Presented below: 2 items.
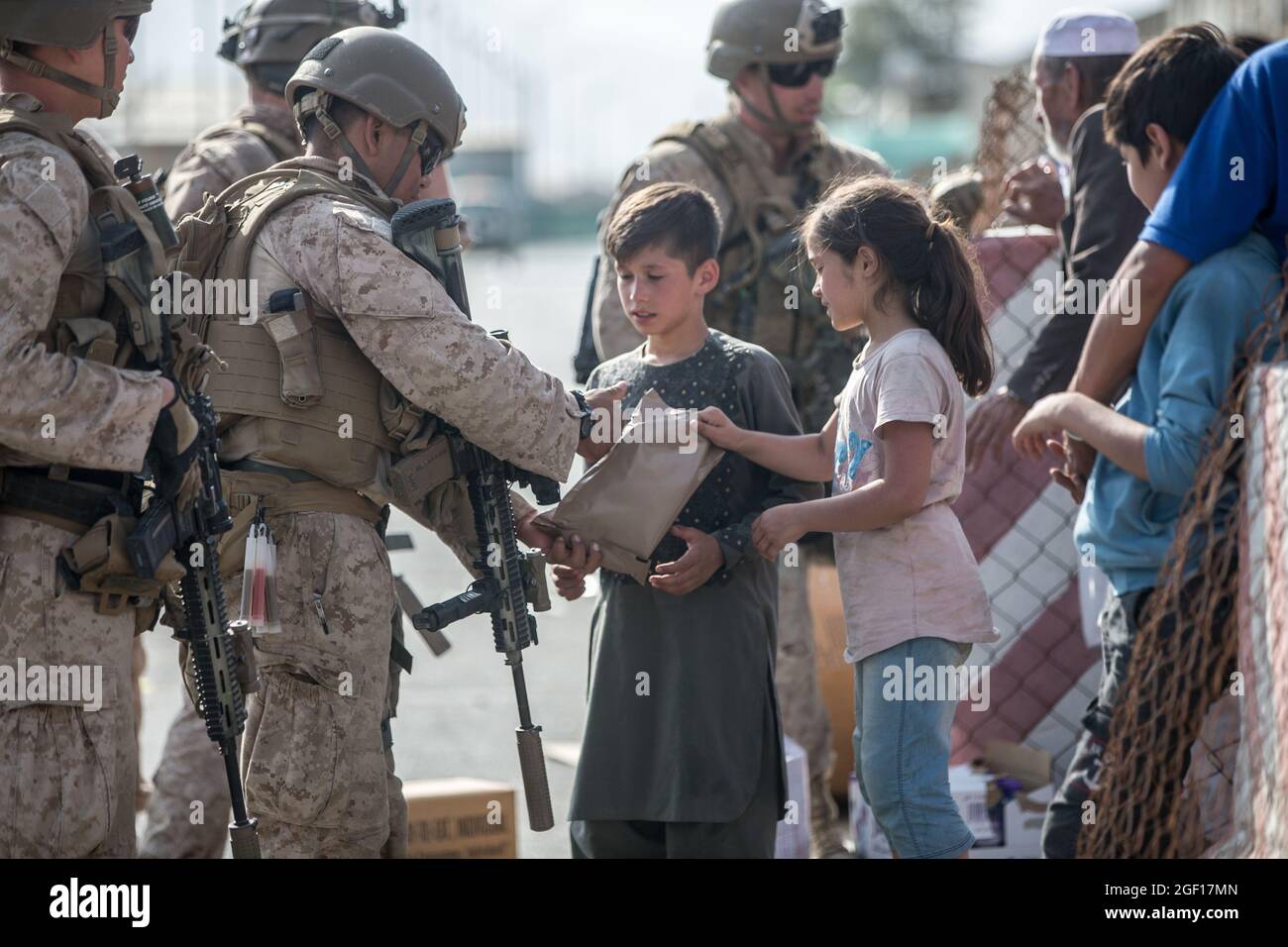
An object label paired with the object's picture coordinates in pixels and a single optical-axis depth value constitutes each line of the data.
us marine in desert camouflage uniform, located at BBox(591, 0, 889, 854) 5.05
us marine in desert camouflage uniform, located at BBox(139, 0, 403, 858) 4.48
